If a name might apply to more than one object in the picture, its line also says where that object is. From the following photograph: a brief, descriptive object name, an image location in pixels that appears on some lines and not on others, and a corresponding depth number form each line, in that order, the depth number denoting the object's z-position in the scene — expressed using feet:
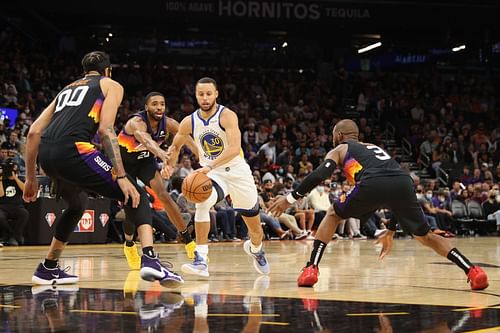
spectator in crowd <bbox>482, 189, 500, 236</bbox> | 73.05
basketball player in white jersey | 27.43
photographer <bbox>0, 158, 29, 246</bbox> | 48.26
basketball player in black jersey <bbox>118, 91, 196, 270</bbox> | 30.91
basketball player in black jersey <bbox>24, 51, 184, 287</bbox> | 21.48
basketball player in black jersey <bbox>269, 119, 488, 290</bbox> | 24.20
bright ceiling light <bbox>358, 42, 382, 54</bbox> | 109.16
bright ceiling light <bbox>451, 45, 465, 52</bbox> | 110.57
